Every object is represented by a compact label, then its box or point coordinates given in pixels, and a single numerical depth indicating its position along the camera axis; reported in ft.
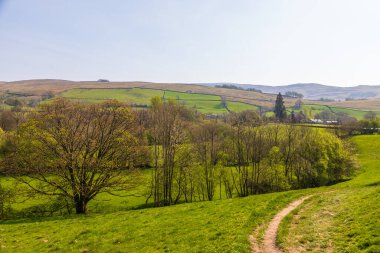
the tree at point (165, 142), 138.92
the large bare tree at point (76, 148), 105.70
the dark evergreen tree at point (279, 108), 531.09
